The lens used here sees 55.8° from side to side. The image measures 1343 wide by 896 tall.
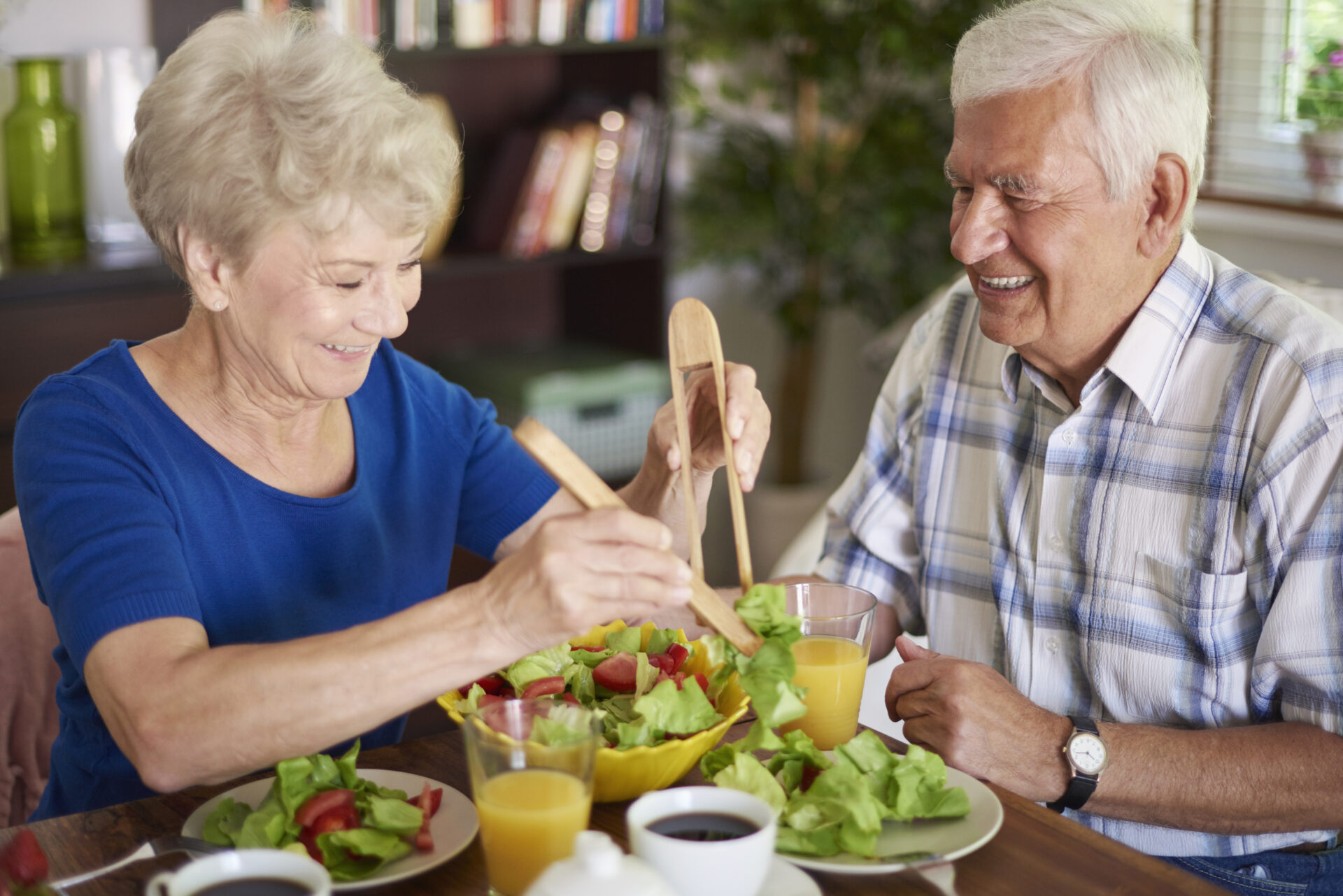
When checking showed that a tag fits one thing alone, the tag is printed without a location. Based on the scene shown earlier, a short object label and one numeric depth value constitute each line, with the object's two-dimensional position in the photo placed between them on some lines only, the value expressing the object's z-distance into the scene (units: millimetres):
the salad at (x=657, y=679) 1026
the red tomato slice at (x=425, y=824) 1016
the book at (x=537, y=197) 3139
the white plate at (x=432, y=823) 981
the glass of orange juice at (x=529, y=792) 921
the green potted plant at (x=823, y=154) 3287
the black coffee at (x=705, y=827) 895
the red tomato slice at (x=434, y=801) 1073
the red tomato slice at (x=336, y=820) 1003
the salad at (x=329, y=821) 988
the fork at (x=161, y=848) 997
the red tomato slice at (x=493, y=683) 1218
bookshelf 2646
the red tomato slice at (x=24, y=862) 803
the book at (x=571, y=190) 3152
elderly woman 1034
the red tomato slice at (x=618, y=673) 1192
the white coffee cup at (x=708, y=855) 854
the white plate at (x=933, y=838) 991
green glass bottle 2545
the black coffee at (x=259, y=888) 847
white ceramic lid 744
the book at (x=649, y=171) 3232
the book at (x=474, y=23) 2926
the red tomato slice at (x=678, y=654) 1238
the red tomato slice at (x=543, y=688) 1168
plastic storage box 3150
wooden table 990
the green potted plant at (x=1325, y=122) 2463
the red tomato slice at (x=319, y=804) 1009
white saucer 947
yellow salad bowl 1054
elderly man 1283
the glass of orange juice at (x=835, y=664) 1170
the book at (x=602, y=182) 3186
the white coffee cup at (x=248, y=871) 840
